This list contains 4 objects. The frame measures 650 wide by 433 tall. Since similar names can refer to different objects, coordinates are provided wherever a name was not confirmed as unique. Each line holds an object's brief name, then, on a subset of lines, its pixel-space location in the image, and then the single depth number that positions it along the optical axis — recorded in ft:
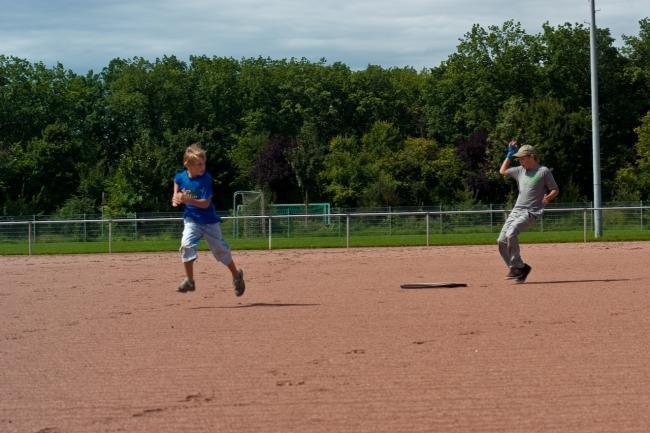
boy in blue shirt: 38.70
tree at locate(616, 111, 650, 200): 202.90
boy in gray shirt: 44.83
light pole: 113.39
